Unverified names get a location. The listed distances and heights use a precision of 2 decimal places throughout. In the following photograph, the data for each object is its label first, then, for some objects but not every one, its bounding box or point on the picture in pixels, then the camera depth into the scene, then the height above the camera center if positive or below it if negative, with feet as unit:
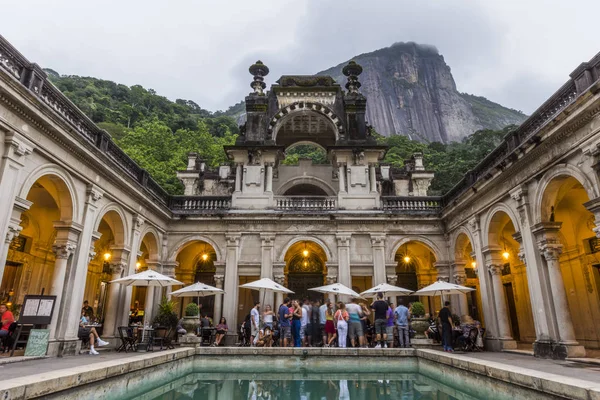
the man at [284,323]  41.55 -1.04
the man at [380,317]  40.50 -0.34
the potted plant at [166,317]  43.93 -0.43
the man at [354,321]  41.55 -0.80
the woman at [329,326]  42.98 -1.39
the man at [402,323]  41.60 -1.01
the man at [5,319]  30.50 -0.49
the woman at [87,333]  34.62 -1.88
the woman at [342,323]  40.42 -1.00
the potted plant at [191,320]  41.09 -0.72
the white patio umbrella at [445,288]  41.57 +2.84
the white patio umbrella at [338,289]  44.86 +2.93
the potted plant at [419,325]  41.09 -1.20
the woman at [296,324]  42.05 -1.16
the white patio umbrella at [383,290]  44.80 +2.79
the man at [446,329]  37.12 -1.48
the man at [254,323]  43.14 -1.08
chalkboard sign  29.53 -2.27
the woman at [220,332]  45.75 -2.28
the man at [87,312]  45.42 +0.13
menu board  29.89 +0.24
